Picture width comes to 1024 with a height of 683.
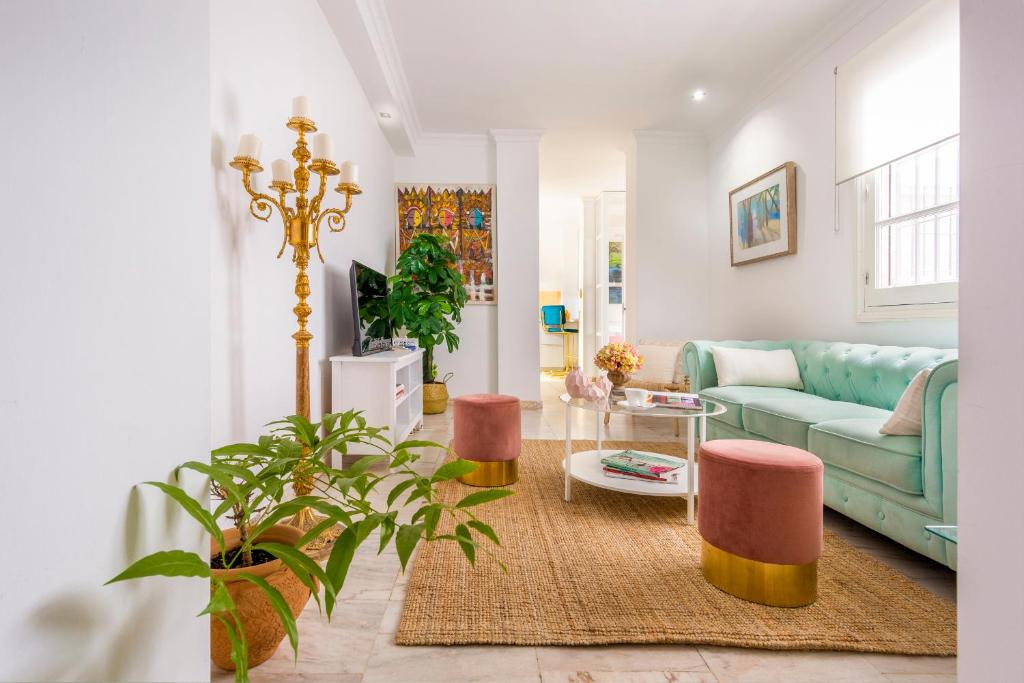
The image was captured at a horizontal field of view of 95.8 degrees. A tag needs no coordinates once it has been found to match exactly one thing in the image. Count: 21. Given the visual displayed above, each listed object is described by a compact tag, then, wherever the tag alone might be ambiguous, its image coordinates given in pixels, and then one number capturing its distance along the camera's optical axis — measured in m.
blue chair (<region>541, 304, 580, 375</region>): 8.86
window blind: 2.36
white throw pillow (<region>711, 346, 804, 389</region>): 3.05
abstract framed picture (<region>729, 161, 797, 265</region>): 3.57
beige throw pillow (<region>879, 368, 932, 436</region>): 1.63
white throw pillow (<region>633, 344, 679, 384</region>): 4.27
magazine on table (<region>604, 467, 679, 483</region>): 2.13
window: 2.44
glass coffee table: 1.98
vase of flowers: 2.58
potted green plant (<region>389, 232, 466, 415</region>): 4.01
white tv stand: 2.64
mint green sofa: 1.51
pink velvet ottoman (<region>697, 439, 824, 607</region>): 1.35
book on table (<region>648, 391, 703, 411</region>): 2.15
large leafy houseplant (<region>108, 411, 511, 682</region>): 0.51
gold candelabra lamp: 1.71
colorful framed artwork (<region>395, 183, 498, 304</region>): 4.95
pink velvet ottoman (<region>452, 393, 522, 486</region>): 2.38
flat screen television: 2.77
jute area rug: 1.25
